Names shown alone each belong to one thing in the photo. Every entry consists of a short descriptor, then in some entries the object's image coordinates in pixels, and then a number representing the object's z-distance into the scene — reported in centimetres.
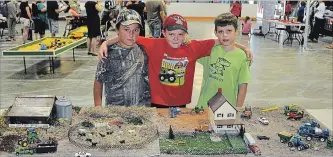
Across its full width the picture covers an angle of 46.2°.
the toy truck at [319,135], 236
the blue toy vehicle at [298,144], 222
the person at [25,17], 1235
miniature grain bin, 255
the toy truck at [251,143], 216
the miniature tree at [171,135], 233
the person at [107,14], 1318
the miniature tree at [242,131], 236
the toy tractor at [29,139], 219
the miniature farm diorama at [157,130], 219
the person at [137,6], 1016
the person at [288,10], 1686
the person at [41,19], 1211
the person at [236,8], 1449
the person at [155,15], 1002
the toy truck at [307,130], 239
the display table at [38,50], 782
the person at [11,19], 1306
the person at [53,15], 1198
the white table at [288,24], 1308
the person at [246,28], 1524
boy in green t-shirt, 310
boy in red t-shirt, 309
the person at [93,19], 978
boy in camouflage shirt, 310
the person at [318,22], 1412
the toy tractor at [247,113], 272
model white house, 236
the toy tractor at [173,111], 270
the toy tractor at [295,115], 271
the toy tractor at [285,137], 231
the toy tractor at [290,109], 280
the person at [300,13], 1628
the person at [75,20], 1374
